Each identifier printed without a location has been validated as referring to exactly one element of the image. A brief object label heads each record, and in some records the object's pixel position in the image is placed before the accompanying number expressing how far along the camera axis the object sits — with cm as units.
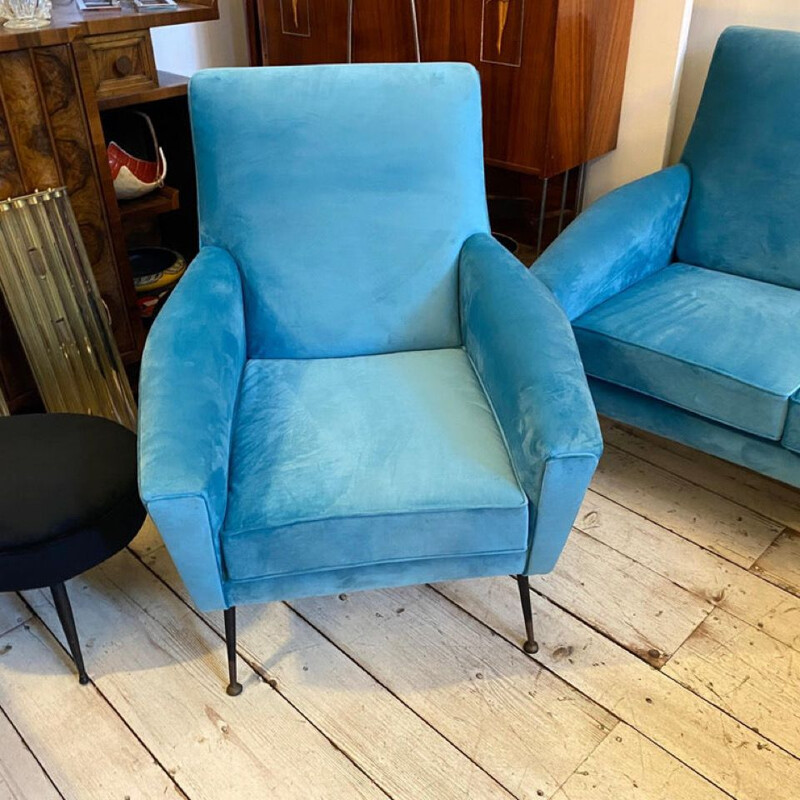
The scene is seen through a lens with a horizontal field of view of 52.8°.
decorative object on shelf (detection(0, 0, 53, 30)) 161
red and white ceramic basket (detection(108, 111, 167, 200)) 194
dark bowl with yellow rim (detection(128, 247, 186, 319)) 211
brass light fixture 174
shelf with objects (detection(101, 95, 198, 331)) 198
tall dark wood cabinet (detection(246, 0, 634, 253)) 207
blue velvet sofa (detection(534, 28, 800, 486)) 152
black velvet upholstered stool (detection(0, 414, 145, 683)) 125
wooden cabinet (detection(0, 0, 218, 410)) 161
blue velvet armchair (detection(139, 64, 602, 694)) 119
